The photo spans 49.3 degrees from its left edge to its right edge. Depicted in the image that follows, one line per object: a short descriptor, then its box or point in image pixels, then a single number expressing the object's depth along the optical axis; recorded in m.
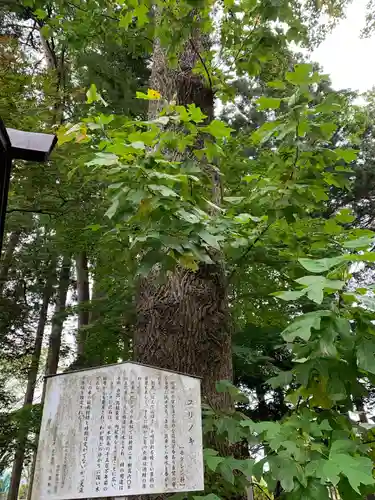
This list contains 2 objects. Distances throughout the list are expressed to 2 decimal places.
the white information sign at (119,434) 1.43
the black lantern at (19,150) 2.00
